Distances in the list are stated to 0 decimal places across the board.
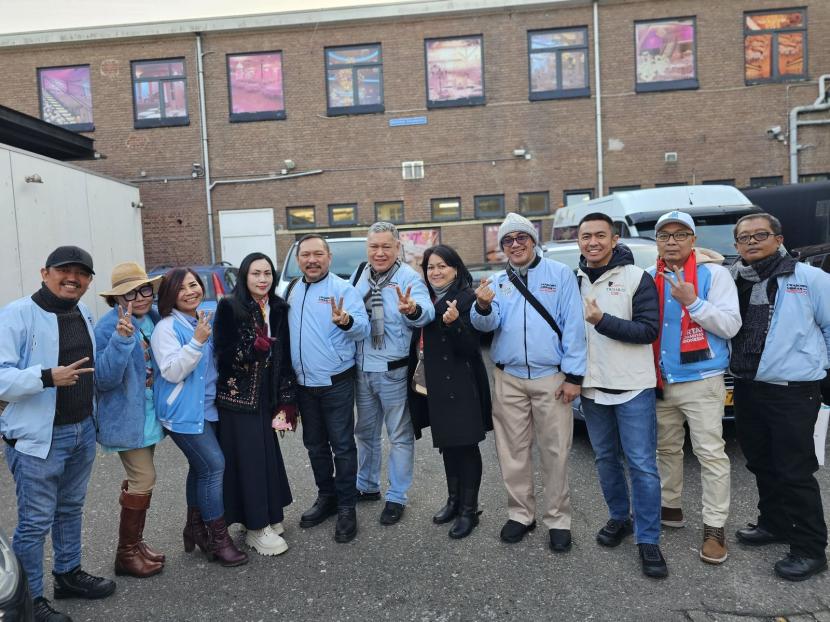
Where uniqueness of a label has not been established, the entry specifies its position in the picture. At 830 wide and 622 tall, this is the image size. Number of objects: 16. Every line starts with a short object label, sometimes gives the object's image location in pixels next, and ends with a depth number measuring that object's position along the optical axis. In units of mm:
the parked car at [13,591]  2204
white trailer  8266
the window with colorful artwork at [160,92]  17250
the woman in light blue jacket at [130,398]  3201
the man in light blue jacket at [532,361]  3621
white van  8531
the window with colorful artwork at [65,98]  17469
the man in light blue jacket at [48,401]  2898
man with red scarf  3400
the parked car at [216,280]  10109
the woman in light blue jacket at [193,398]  3398
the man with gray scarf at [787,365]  3275
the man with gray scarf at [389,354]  4086
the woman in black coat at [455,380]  3869
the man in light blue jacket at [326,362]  3949
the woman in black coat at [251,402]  3666
